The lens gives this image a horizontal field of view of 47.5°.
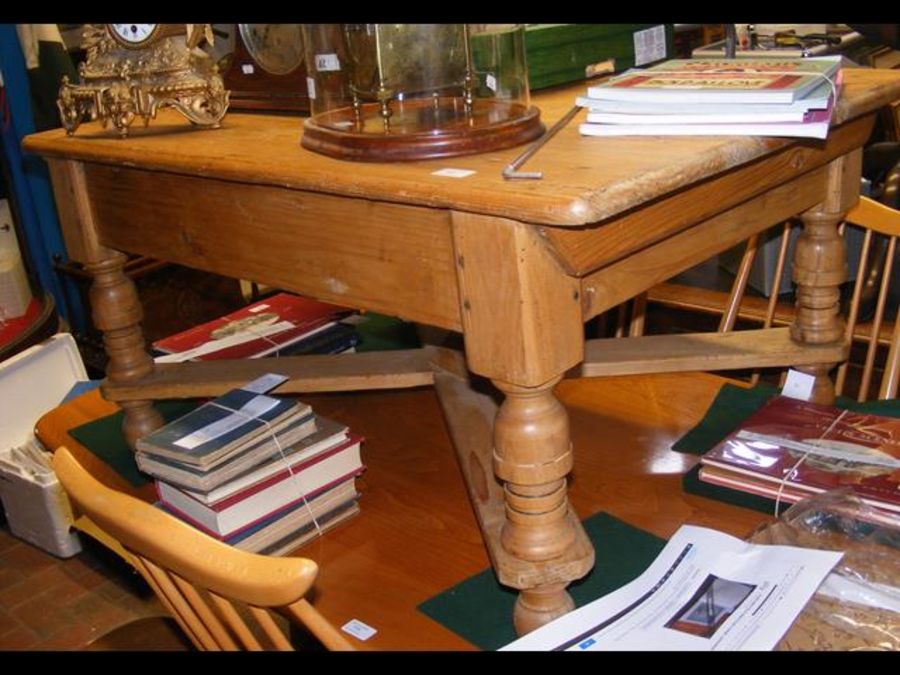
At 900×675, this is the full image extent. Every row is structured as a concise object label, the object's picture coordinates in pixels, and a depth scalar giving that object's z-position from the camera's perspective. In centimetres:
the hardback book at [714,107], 93
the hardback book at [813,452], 113
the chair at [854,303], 146
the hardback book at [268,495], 116
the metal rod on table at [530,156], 85
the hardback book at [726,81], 95
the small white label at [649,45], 153
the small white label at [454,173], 90
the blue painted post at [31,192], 265
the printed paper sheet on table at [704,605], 93
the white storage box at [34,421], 202
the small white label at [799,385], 141
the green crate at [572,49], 139
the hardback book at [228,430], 117
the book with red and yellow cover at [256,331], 167
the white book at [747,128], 94
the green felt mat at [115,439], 147
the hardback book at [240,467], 115
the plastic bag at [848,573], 91
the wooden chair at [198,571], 76
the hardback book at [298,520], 118
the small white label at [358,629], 103
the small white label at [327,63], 122
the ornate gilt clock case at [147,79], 131
